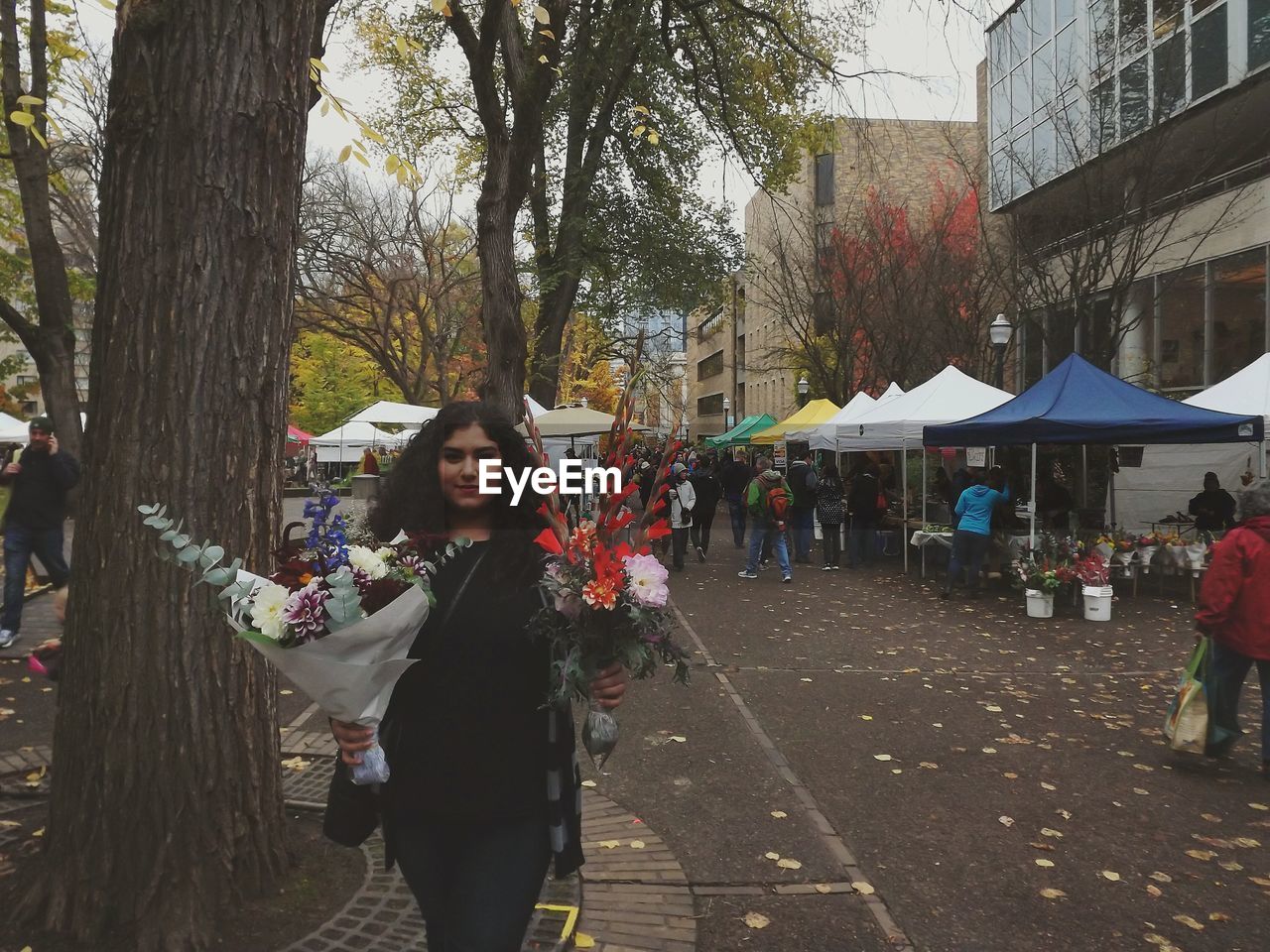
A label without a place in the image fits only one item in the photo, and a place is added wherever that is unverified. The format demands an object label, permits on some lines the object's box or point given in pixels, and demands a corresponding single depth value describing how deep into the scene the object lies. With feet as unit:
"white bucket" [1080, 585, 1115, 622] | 34.09
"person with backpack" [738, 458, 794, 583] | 44.57
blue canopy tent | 35.37
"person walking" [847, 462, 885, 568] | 49.73
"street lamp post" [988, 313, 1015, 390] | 51.85
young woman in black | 7.13
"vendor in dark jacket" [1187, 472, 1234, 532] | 42.80
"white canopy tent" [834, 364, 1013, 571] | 45.91
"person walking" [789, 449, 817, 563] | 47.78
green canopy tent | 83.89
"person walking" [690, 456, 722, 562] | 53.72
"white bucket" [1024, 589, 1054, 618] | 34.60
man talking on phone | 26.78
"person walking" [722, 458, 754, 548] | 61.31
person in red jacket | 17.33
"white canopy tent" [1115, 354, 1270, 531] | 55.31
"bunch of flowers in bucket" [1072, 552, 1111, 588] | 34.93
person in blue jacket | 38.06
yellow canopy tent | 66.13
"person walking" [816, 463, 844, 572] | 49.88
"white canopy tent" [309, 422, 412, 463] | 90.81
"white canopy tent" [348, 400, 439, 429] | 69.72
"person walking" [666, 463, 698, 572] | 47.19
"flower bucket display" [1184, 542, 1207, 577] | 38.01
